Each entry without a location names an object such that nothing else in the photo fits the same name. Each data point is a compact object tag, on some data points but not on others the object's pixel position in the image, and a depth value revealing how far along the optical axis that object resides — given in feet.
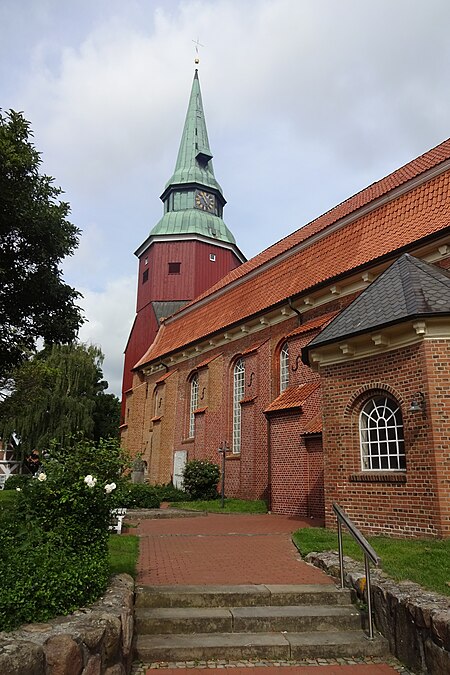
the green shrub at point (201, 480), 62.95
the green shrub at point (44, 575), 12.71
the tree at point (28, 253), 36.06
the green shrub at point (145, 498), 54.80
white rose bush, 13.10
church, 29.01
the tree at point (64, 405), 108.88
